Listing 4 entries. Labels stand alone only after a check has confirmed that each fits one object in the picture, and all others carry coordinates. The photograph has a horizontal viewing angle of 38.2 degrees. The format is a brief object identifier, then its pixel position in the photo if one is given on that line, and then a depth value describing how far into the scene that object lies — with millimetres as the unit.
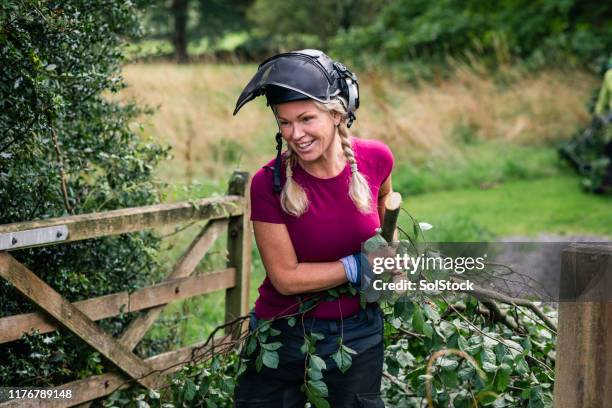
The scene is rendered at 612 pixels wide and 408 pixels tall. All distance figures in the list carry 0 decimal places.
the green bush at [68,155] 4148
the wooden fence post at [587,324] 2674
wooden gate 3984
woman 3266
